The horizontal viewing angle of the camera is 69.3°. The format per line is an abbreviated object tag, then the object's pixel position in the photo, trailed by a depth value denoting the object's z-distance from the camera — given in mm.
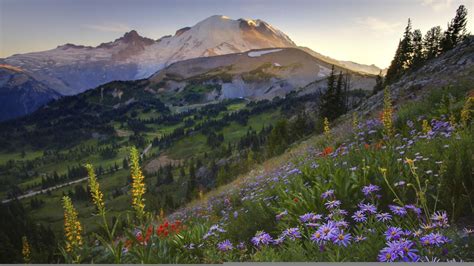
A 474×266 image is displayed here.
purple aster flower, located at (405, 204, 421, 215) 2533
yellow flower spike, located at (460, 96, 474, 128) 4546
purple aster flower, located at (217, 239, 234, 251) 2840
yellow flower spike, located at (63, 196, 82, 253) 2810
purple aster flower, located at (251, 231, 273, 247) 2574
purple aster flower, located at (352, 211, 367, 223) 2593
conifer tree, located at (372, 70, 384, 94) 59366
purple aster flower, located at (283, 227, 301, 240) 2490
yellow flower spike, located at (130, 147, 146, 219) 2721
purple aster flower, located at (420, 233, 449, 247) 1935
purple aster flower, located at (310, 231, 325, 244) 2185
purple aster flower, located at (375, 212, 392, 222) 2548
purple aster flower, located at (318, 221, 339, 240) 2135
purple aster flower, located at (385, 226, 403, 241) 2141
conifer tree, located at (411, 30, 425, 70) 44997
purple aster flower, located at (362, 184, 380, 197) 3025
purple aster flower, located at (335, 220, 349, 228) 2312
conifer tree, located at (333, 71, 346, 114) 48781
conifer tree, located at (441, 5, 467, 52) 37581
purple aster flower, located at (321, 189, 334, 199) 3086
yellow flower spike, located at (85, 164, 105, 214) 2590
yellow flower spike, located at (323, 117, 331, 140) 6004
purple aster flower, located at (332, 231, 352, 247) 2116
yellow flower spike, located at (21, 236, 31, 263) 4789
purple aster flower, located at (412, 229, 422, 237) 2176
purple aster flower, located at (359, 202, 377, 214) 2590
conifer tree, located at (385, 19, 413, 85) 50738
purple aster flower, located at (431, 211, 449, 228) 2201
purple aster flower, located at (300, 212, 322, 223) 2696
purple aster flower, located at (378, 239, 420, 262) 1898
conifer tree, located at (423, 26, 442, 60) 42188
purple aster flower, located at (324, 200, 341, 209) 2804
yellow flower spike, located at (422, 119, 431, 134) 4991
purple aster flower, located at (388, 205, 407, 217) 2555
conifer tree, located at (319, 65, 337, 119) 48875
